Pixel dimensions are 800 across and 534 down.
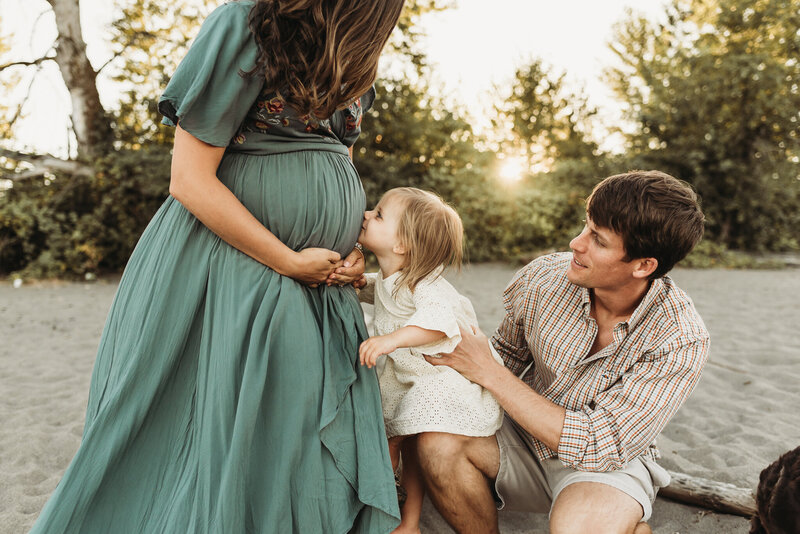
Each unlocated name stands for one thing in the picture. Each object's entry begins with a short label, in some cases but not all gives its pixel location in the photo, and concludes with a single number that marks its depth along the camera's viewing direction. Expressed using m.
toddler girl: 1.97
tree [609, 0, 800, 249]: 13.22
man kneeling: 1.90
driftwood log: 2.51
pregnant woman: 1.45
